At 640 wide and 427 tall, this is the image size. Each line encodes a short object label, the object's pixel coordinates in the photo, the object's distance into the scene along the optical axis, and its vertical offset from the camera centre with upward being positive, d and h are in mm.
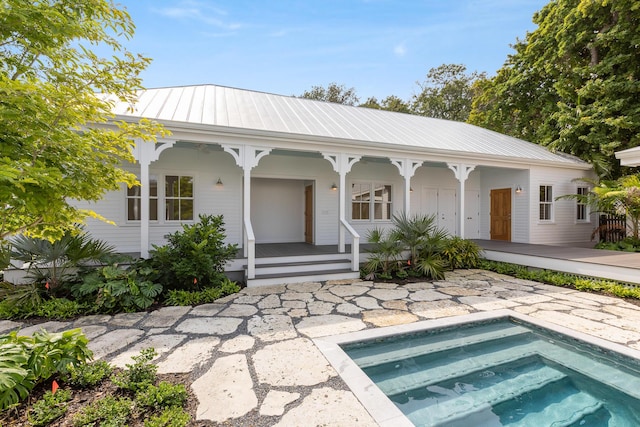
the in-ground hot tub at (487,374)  2557 -1630
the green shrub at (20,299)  4473 -1321
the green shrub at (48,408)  2164 -1460
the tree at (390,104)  24922 +9302
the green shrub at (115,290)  4711 -1221
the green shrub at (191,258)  5398 -784
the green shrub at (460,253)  8148 -994
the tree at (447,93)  23812 +9820
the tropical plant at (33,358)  2168 -1178
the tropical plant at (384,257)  7098 -986
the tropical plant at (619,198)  8539 +616
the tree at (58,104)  1688 +705
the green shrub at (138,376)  2588 -1433
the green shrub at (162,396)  2385 -1454
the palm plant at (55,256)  4820 -694
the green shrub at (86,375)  2654 -1439
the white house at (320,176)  7059 +1233
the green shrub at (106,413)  2148 -1467
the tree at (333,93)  24938 +10085
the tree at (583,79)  11133 +5902
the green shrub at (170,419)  2117 -1470
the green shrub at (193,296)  5184 -1430
